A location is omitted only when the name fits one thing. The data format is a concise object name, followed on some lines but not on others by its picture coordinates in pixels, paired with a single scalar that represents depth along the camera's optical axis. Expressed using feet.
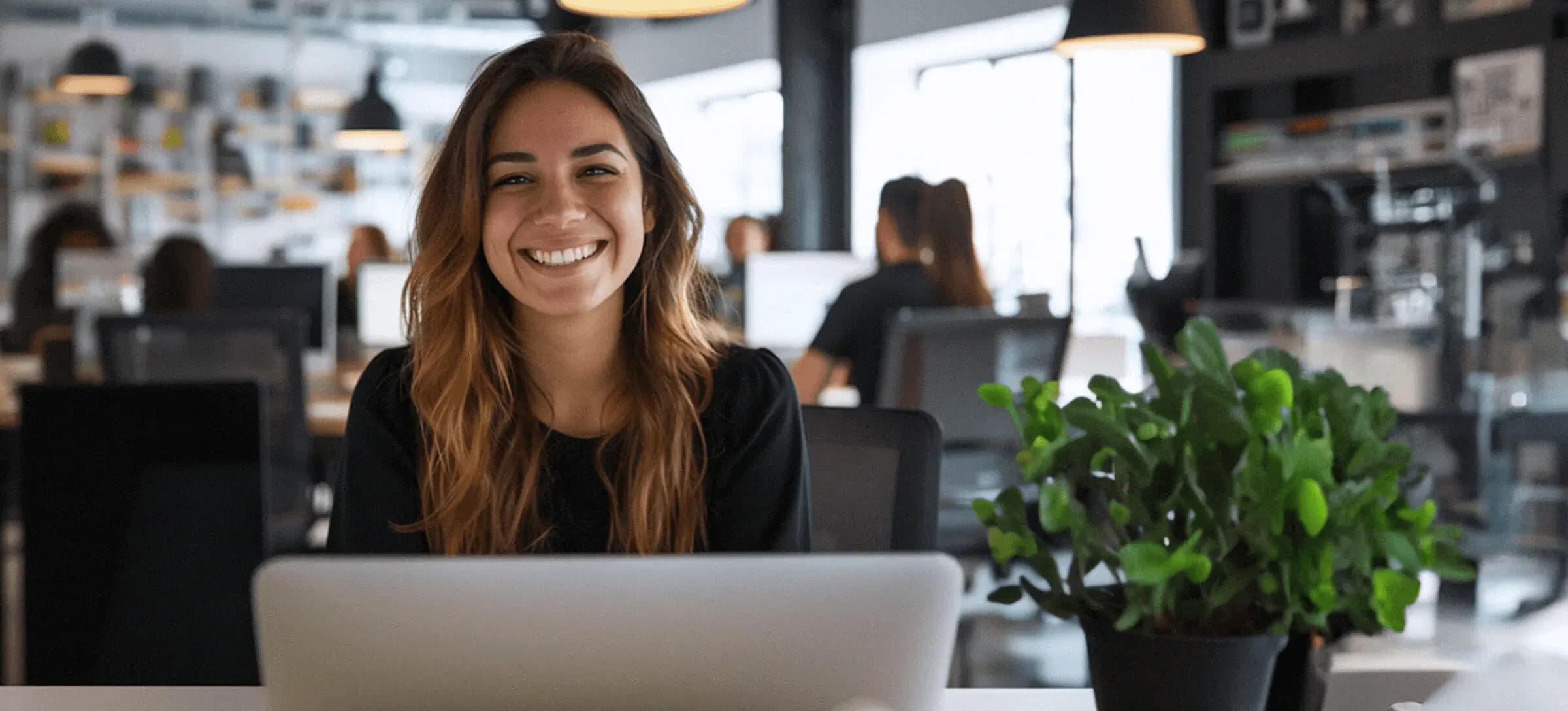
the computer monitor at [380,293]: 16.44
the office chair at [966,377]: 10.68
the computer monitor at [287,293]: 17.06
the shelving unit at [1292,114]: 19.52
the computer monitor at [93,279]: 18.43
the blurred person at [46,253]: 18.20
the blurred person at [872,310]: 12.60
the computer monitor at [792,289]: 14.49
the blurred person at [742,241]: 22.20
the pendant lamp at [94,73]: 30.58
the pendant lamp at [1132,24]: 12.62
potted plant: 2.95
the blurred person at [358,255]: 19.77
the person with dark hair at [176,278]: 14.25
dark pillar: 27.89
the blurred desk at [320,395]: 12.45
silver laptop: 2.52
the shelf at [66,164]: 36.65
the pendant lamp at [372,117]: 28.50
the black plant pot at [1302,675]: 3.12
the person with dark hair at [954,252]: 12.68
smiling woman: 4.72
